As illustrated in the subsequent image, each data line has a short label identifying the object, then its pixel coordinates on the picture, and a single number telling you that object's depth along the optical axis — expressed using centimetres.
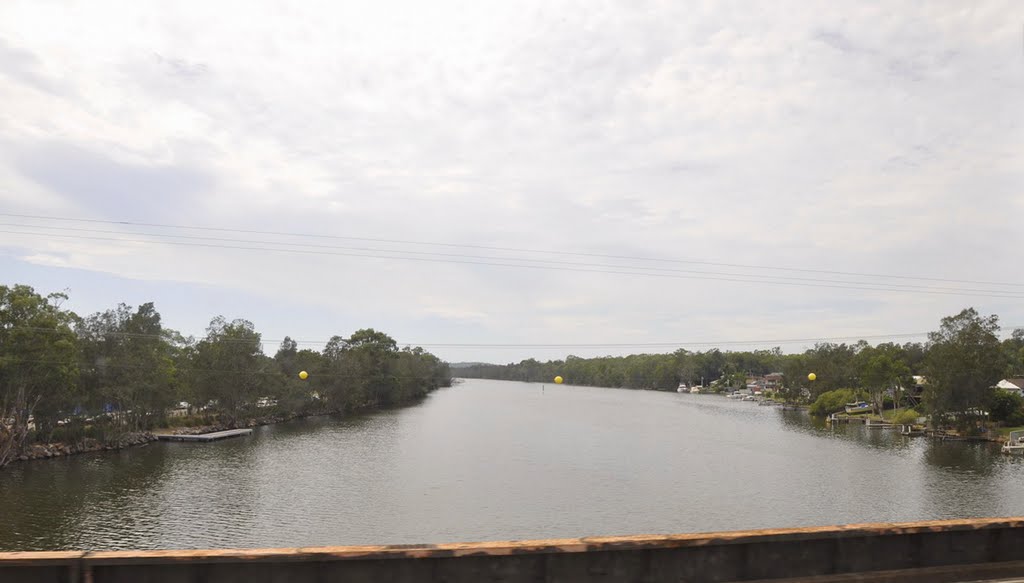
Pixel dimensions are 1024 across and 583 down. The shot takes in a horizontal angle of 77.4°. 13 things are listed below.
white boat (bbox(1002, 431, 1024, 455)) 5759
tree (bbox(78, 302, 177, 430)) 5694
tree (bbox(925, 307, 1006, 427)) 6594
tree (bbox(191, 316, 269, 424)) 7544
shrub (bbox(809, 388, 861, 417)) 10381
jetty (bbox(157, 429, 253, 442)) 6483
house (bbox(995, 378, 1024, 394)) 8631
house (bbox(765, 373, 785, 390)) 17638
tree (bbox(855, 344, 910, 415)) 8888
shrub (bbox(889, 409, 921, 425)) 7931
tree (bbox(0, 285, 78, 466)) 4425
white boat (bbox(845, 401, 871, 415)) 10062
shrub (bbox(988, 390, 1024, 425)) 7038
